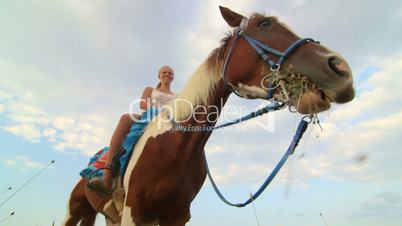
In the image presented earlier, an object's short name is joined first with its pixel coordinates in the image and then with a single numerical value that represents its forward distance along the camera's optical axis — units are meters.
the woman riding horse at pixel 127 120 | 4.31
